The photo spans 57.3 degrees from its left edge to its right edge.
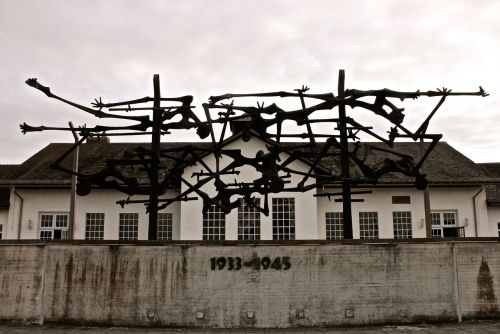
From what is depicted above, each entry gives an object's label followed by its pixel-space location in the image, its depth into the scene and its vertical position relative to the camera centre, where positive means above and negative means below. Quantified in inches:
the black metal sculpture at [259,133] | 421.1 +109.1
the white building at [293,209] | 881.5 +75.3
